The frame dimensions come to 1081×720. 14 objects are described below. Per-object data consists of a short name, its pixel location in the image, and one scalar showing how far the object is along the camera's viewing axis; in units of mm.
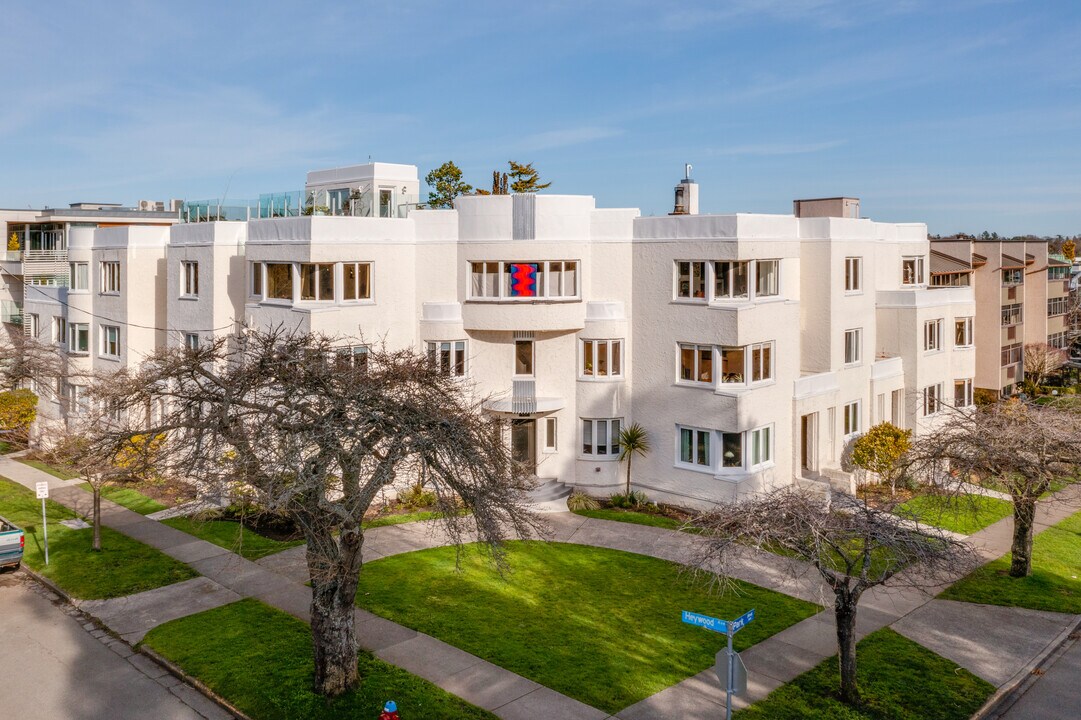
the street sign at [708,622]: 12789
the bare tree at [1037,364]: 50188
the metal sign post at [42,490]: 22633
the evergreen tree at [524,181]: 32188
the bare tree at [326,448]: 13758
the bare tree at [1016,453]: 19766
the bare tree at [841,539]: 14211
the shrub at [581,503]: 27641
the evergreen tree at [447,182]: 37156
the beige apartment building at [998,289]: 45625
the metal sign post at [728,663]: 12453
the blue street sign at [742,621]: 12709
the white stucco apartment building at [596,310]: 26766
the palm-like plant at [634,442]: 28047
